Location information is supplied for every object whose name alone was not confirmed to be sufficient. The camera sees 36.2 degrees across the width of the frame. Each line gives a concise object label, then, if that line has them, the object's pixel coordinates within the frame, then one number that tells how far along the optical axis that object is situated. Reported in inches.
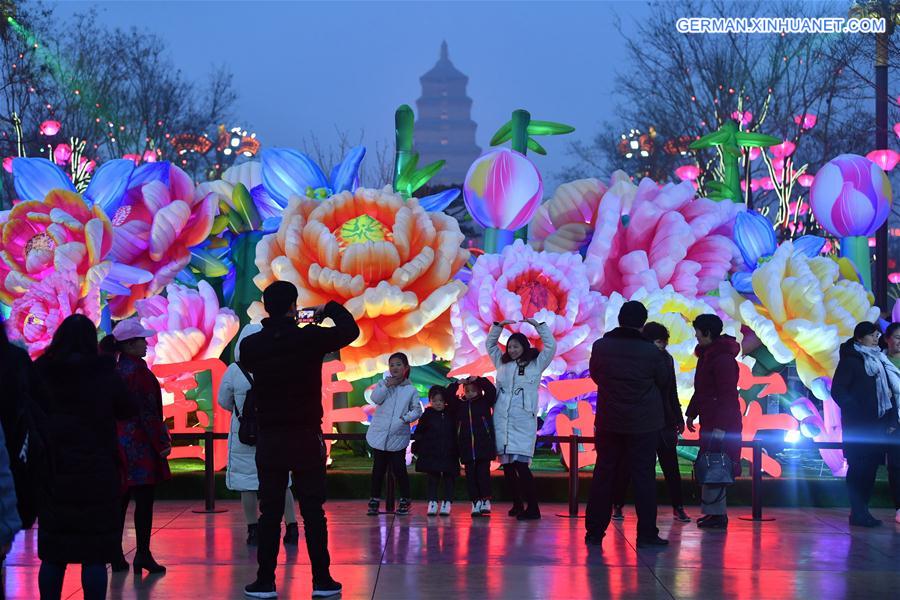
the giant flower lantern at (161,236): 530.0
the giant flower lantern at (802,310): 489.4
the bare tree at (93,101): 1128.8
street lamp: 778.2
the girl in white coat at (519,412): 426.0
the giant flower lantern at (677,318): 480.4
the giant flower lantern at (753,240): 528.1
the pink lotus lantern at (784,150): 1016.3
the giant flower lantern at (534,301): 480.7
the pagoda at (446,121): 6904.5
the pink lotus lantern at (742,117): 1043.3
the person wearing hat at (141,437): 310.5
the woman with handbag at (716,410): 391.9
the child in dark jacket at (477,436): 430.3
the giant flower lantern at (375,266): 490.9
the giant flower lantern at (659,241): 503.5
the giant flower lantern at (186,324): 504.1
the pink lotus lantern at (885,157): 818.8
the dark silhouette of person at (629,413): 358.0
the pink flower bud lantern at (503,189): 523.2
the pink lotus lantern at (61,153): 1103.0
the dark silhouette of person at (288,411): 275.7
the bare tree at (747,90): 1033.5
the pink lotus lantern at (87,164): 1163.9
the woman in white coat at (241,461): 350.6
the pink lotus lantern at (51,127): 1066.1
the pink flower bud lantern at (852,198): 541.0
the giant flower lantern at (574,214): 537.3
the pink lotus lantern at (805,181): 1053.2
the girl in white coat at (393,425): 432.8
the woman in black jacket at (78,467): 241.0
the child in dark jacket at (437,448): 432.1
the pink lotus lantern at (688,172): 1051.9
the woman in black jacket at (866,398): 407.5
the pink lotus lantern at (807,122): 1048.8
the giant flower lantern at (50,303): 509.7
